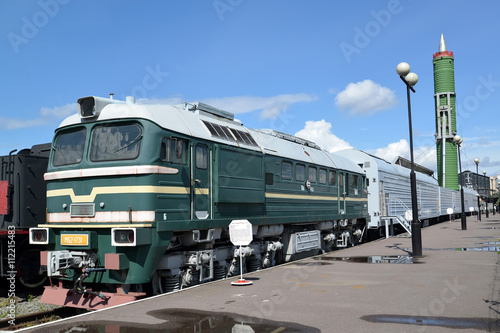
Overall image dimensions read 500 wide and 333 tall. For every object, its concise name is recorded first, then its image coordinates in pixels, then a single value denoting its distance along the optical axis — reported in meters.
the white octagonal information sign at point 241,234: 9.75
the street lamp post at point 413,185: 14.64
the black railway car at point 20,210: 11.04
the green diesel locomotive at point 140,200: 8.48
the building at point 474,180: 120.03
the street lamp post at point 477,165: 40.70
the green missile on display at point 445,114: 78.44
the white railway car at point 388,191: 23.64
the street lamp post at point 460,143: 28.95
